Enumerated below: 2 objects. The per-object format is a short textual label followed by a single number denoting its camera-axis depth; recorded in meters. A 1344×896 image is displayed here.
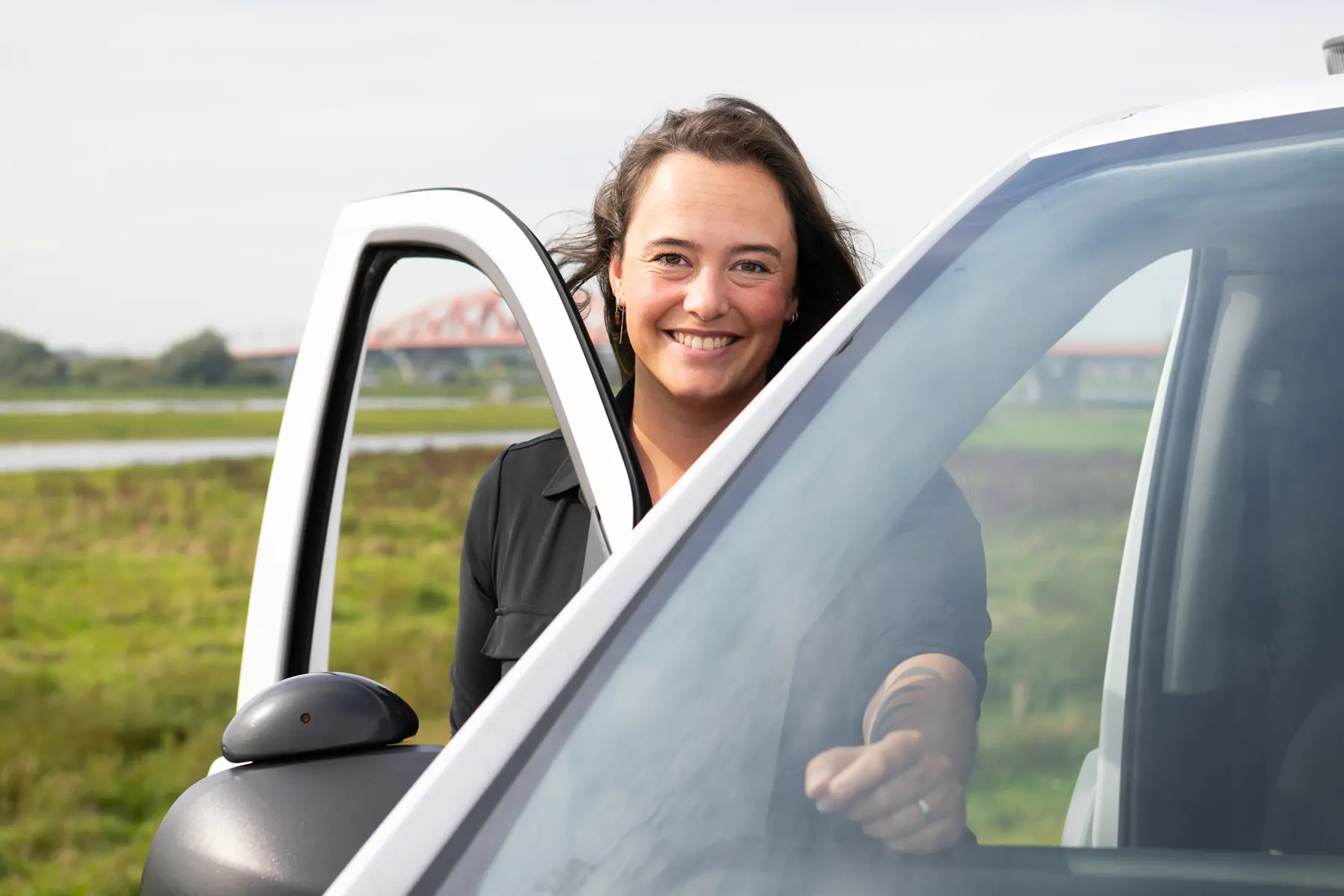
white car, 1.66
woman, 2.48
